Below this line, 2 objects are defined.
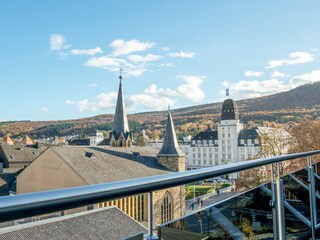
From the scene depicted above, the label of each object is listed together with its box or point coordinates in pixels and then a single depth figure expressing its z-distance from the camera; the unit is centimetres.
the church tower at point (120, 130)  3478
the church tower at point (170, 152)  3067
